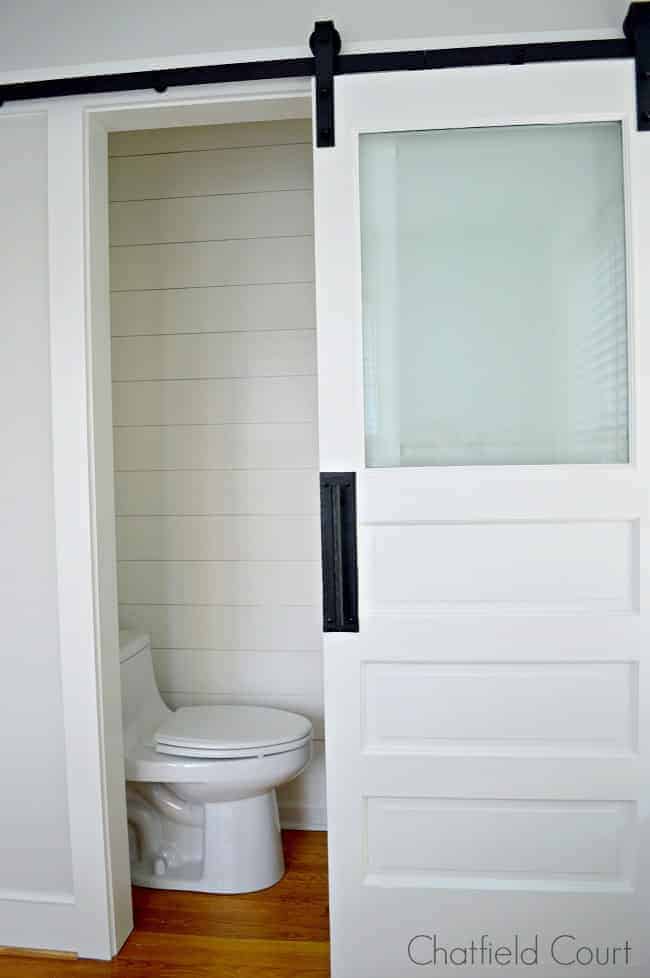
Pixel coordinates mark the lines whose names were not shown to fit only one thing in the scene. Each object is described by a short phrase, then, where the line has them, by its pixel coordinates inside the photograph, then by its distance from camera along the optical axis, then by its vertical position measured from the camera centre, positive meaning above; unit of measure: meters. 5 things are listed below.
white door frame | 2.09 +0.03
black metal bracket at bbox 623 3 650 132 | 1.80 +0.91
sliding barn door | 1.88 -0.14
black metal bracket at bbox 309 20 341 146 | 1.88 +0.91
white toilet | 2.40 -1.00
